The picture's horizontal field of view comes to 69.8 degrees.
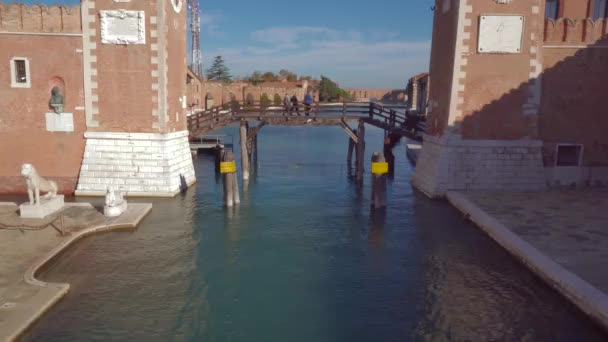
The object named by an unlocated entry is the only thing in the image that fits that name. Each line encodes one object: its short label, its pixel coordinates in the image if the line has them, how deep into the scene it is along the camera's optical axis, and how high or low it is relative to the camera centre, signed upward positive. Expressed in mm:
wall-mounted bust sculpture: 16750 +177
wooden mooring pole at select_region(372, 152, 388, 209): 15680 -2485
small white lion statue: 13859 -3190
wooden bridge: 22141 -556
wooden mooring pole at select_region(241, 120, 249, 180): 22062 -2560
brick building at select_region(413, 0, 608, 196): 16688 +678
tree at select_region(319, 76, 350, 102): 104312 +4861
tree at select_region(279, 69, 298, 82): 116825 +9422
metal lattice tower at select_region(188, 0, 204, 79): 71188 +11882
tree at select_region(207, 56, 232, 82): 93750 +7777
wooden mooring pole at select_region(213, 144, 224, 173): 24575 -2824
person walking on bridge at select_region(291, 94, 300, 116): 23406 +234
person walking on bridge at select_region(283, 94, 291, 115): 23200 +120
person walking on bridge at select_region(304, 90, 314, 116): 23619 +488
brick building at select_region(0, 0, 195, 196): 16703 +395
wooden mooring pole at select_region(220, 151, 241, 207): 15930 -2700
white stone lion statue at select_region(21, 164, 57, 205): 12766 -2452
